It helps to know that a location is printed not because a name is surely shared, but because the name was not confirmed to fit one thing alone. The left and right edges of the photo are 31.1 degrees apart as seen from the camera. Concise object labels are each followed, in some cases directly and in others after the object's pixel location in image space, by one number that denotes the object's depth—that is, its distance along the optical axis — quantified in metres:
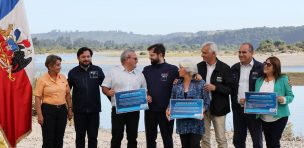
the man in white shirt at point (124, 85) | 7.37
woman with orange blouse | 7.20
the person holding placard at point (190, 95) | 6.73
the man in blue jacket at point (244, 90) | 7.22
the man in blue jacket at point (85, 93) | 7.47
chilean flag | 6.73
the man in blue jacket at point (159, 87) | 7.33
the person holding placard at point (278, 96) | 6.86
